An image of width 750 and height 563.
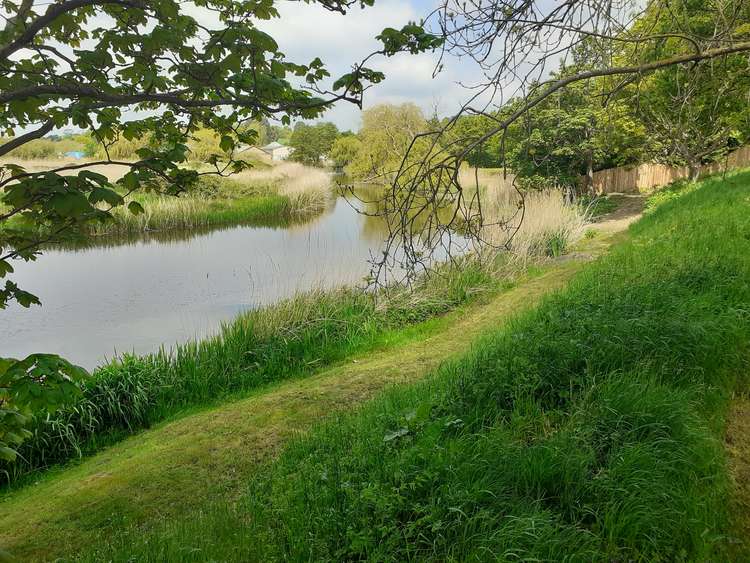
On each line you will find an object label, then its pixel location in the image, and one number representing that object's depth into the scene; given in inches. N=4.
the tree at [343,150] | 1593.3
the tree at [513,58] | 127.4
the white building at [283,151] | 2233.5
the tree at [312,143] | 2081.7
